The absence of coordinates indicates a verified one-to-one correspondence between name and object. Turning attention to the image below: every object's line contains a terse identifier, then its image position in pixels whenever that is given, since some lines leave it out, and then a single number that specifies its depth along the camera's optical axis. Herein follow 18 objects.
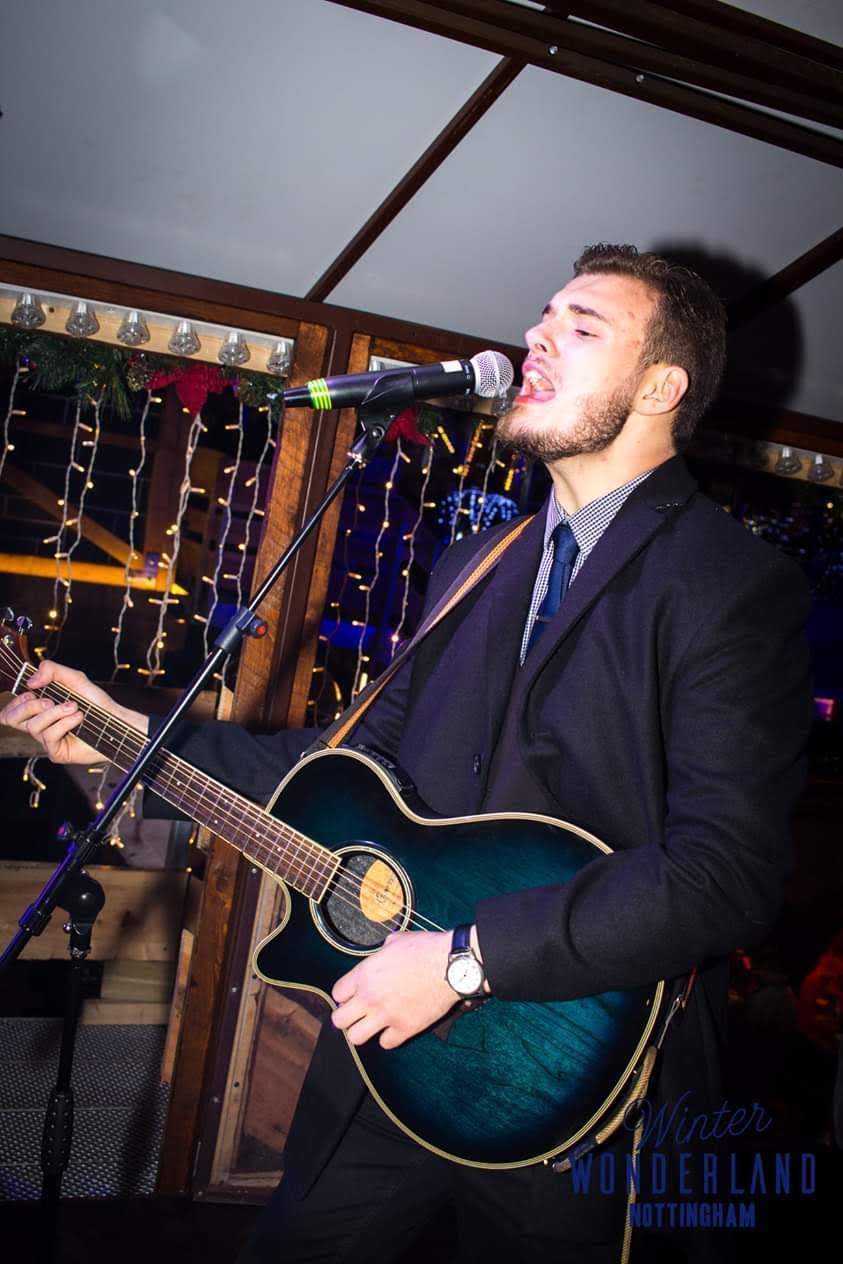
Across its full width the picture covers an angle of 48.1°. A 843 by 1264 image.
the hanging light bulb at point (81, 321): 3.33
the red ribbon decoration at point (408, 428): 3.98
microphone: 1.84
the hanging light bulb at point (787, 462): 4.14
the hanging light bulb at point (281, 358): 3.56
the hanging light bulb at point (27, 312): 3.28
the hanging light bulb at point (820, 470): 4.18
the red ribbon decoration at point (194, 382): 3.68
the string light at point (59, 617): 8.09
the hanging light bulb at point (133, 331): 3.38
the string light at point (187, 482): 4.04
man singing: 1.54
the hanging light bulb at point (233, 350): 3.49
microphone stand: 1.76
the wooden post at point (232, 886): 3.49
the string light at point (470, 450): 4.34
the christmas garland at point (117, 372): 3.49
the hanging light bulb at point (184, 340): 3.43
